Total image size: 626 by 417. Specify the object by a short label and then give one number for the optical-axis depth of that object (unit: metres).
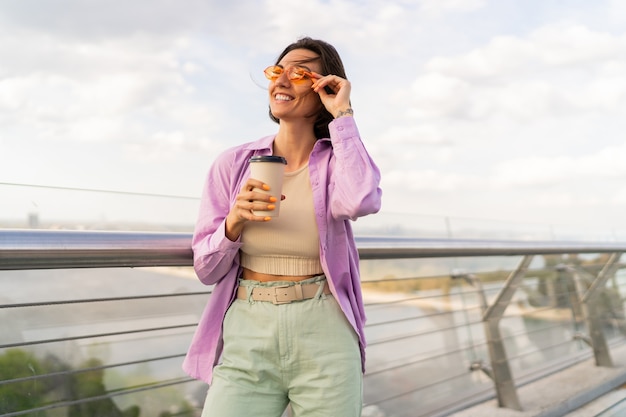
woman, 1.18
